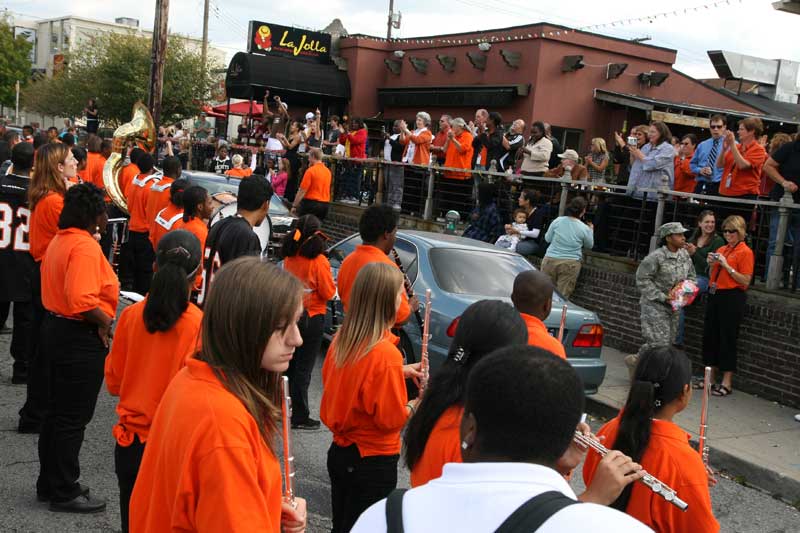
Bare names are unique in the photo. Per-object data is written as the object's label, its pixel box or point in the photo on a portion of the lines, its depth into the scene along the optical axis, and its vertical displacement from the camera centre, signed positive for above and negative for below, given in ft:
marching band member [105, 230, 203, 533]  11.64 -2.80
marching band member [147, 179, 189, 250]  25.41 -1.80
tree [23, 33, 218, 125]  124.26 +10.41
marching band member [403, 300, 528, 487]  9.25 -2.36
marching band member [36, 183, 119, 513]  15.38 -3.43
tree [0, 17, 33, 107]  202.08 +17.93
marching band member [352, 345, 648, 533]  4.63 -1.68
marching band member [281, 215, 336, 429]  21.79 -2.82
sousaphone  38.68 +0.39
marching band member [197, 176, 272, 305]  18.56 -1.55
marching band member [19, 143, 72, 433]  20.24 -1.62
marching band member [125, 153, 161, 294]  31.55 -3.10
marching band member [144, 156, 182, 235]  29.86 -1.37
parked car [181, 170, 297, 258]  47.26 -1.87
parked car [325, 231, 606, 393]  25.66 -3.36
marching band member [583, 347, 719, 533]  9.35 -2.79
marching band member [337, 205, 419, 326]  19.71 -1.52
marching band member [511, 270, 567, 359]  14.84 -1.87
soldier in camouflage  28.81 -2.69
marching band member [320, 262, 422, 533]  12.12 -3.21
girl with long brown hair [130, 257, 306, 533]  6.92 -2.23
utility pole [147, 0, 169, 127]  55.16 +6.37
